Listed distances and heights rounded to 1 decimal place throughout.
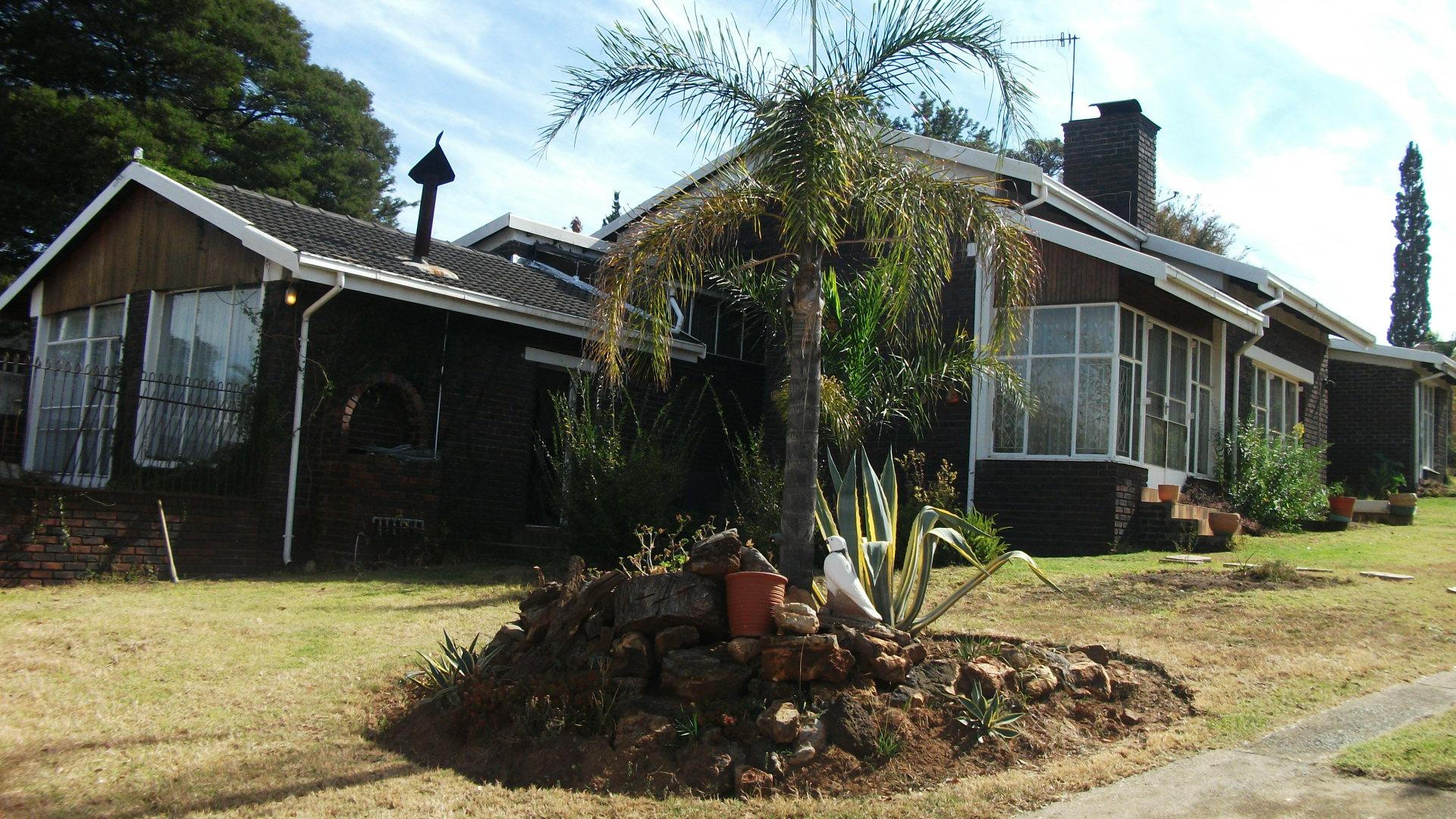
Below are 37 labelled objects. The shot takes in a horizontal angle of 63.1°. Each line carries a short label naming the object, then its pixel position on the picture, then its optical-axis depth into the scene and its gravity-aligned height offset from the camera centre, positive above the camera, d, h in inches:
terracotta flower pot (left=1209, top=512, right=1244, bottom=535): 546.6 +7.6
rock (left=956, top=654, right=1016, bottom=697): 237.9 -31.0
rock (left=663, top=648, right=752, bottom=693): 236.2 -34.5
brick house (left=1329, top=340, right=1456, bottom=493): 864.3 +103.6
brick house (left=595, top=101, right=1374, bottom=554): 534.9 +74.8
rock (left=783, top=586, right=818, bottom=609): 254.8 -18.4
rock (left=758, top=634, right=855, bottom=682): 233.8 -29.1
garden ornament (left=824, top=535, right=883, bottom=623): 253.3 -15.8
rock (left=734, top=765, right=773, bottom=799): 210.1 -48.8
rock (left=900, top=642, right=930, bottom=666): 244.7 -27.7
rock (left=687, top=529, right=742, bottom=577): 247.0 -10.7
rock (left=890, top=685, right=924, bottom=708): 232.8 -35.3
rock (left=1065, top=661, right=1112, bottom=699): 252.1 -31.9
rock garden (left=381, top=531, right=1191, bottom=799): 220.2 -38.0
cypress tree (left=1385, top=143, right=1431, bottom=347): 1811.0 +441.6
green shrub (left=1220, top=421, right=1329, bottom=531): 618.5 +33.0
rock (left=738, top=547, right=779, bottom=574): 246.5 -11.0
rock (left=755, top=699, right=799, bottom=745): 221.6 -40.0
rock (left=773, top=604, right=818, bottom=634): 236.7 -21.5
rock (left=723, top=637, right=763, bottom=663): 238.4 -28.4
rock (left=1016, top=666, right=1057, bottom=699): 243.9 -32.0
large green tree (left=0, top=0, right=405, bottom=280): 965.8 +361.7
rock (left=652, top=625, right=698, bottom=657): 245.6 -27.8
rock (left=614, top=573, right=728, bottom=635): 245.3 -21.3
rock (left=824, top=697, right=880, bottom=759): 222.1 -40.0
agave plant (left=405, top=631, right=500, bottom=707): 259.1 -41.3
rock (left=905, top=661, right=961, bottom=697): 238.7 -31.9
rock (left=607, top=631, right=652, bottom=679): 244.2 -32.8
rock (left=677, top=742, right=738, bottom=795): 213.9 -48.2
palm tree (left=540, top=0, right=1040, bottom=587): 277.3 +78.5
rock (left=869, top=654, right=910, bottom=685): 237.3 -30.3
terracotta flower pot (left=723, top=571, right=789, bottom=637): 241.8 -18.6
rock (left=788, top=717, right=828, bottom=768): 218.4 -42.7
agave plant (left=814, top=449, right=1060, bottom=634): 270.7 -6.1
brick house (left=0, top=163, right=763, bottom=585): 457.7 +37.7
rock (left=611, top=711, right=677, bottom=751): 226.8 -44.4
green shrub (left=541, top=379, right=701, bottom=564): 469.7 +6.5
